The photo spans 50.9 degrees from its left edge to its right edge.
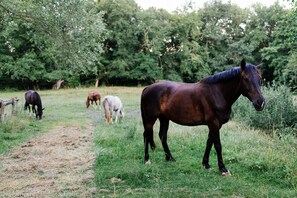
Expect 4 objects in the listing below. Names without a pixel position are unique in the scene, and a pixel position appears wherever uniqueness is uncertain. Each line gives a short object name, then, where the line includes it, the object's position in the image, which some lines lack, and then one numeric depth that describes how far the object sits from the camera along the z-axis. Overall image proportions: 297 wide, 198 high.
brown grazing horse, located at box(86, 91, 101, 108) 20.47
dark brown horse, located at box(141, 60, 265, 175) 5.23
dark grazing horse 14.77
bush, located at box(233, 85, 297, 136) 10.45
